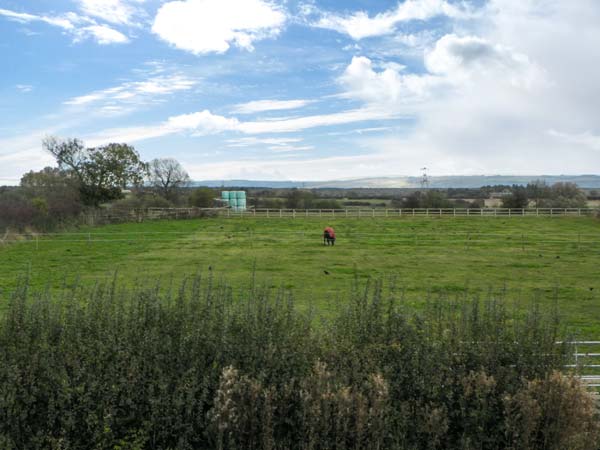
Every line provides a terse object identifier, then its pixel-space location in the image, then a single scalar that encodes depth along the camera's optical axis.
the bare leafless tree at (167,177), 79.88
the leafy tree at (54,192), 42.88
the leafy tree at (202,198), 68.75
